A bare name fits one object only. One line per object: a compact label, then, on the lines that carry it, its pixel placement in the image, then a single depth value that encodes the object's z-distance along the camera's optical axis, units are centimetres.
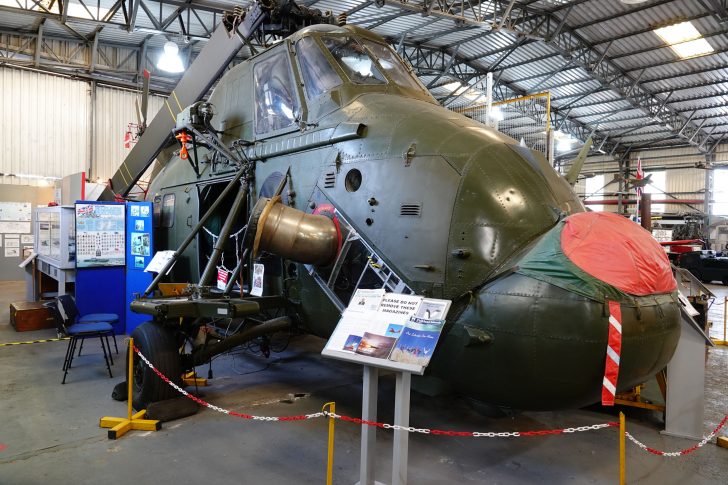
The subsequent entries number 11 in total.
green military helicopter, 348
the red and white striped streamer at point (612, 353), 333
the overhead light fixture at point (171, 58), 1576
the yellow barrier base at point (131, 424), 497
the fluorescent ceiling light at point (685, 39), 1809
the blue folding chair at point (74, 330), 655
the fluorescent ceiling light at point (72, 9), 1550
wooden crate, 966
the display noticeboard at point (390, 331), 337
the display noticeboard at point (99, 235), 889
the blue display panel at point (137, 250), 899
